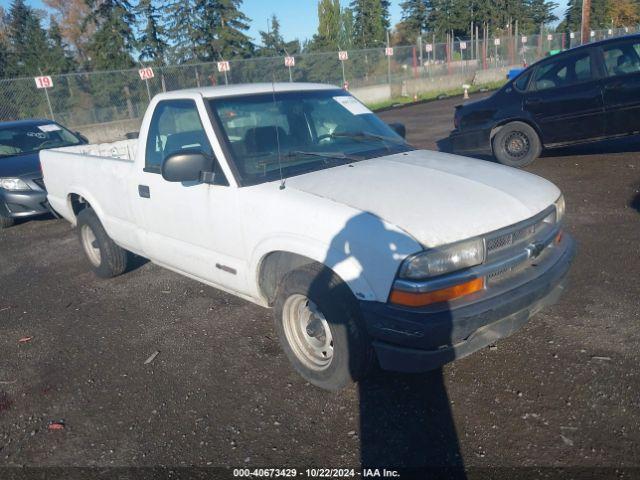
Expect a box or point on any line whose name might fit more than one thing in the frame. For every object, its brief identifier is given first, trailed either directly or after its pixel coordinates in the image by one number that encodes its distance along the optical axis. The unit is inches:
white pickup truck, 112.0
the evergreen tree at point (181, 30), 1469.0
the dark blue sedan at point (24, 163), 319.9
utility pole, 1053.2
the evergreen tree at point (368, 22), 2455.7
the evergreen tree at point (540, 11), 2906.5
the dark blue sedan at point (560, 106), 310.5
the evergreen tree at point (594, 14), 2763.0
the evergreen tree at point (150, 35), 1418.6
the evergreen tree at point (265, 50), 1502.0
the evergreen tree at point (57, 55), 1583.4
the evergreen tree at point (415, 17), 2534.4
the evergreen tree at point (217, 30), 1492.4
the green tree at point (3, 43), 1528.1
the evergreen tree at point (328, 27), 1881.6
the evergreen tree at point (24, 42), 1584.6
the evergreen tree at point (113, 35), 1395.2
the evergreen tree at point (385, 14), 2625.5
